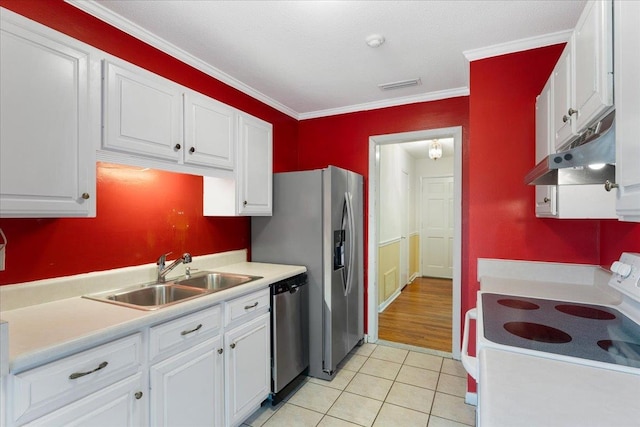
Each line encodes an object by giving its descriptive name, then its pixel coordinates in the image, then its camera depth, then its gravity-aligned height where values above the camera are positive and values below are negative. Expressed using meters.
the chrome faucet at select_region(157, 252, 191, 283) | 2.05 -0.34
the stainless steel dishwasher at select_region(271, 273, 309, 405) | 2.28 -0.92
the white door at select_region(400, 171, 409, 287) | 5.51 -0.25
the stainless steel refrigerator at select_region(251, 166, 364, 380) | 2.65 -0.26
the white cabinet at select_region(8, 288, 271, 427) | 1.09 -0.71
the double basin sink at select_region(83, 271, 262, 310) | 1.77 -0.47
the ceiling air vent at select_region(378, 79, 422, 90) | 2.78 +1.15
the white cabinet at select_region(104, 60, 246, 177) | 1.56 +0.51
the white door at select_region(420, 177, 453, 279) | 6.39 -0.25
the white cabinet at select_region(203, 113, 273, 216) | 2.36 +0.25
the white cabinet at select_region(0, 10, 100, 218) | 1.19 +0.37
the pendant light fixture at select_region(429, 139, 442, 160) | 4.76 +0.98
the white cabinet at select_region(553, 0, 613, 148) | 1.03 +0.54
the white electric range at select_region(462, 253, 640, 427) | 0.73 -0.44
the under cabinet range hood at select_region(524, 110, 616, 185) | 1.01 +0.18
